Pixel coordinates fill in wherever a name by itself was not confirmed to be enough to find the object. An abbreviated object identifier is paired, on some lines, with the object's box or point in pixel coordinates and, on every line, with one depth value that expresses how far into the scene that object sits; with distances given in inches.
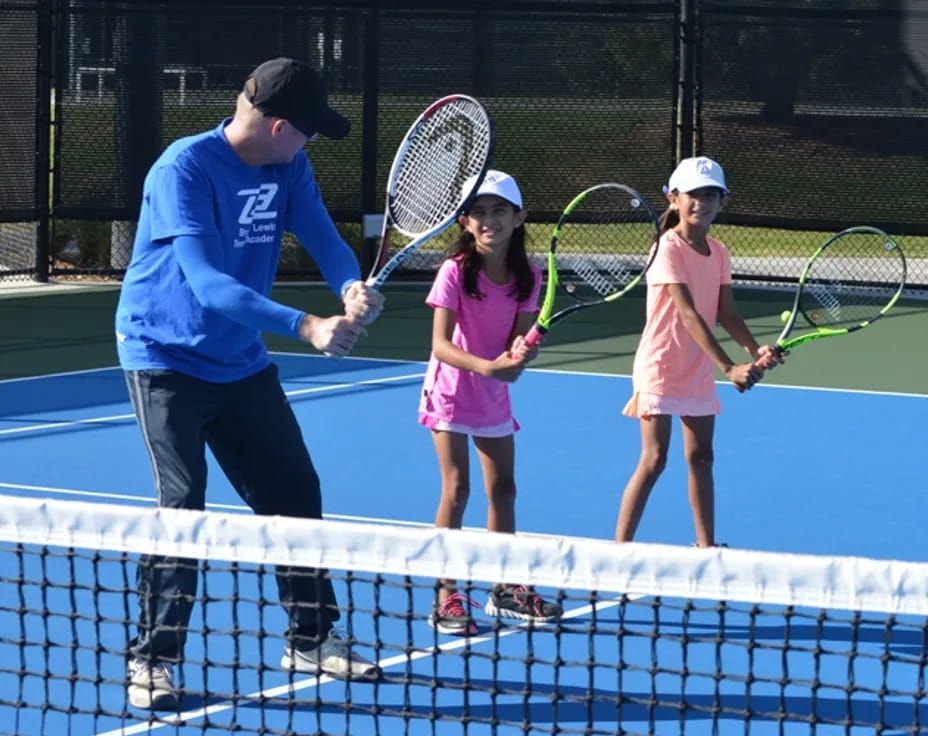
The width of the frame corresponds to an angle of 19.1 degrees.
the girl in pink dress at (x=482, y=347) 333.2
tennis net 215.2
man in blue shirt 275.5
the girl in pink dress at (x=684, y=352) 359.3
